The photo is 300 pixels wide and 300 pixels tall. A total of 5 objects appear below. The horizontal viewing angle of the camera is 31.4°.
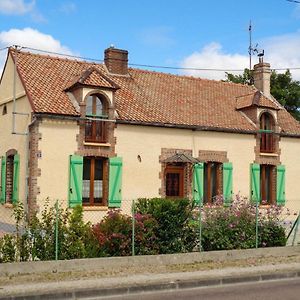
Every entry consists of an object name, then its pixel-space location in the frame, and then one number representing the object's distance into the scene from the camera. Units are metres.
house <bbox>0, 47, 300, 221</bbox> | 19.89
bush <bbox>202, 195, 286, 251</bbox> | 14.15
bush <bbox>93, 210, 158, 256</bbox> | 12.72
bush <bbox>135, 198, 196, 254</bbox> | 13.49
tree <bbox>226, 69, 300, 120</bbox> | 39.69
